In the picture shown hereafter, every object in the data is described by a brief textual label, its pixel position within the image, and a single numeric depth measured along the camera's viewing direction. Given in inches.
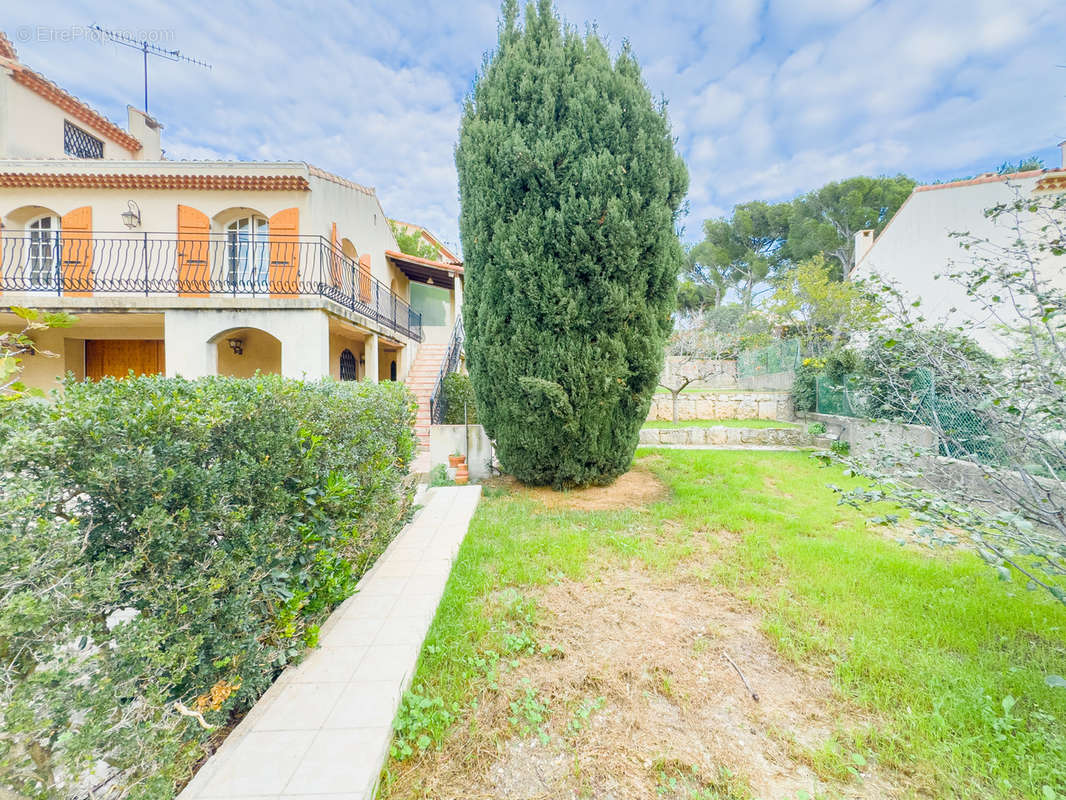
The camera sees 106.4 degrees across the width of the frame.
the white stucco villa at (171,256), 316.5
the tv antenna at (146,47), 430.7
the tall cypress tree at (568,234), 207.3
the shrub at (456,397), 356.2
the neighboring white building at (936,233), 450.9
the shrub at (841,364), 382.3
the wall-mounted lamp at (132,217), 366.0
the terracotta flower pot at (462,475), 276.4
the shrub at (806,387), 444.8
